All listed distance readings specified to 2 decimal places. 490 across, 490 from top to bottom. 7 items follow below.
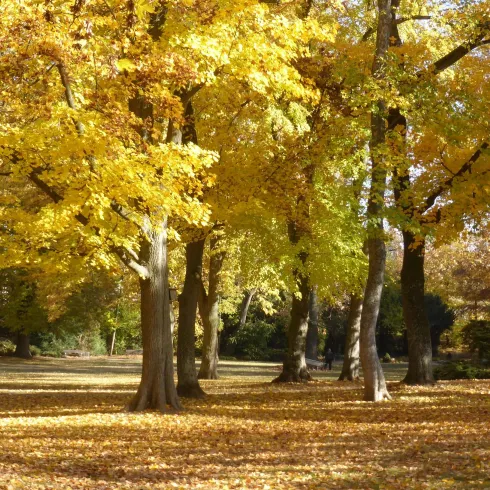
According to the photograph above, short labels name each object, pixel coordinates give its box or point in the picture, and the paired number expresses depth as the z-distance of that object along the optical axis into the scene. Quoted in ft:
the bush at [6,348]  155.30
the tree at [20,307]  139.23
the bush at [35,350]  163.73
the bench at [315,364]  128.26
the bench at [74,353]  178.47
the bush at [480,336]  89.61
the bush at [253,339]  169.68
